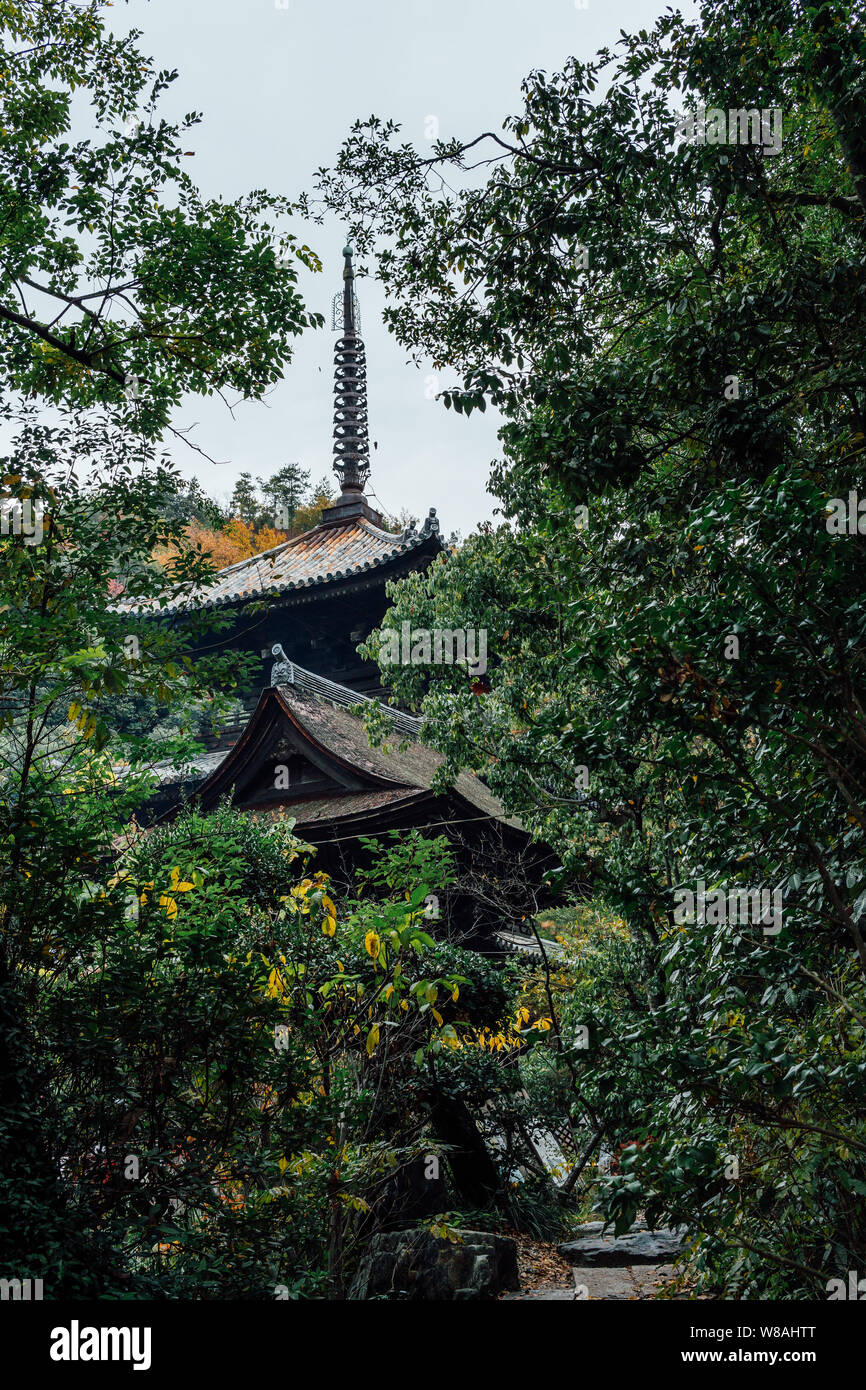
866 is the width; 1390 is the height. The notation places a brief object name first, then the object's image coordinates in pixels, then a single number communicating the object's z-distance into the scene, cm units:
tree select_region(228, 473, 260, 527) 4131
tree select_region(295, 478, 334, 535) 3925
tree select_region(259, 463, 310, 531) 4318
